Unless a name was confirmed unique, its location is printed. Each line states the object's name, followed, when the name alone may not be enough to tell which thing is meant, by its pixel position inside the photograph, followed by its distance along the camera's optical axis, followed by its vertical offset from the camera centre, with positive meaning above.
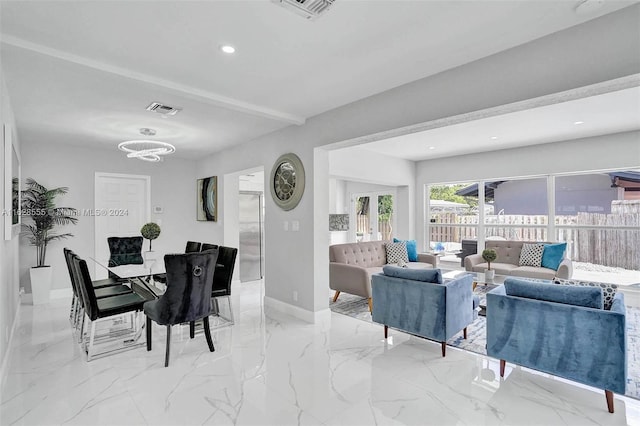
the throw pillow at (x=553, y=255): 5.37 -0.66
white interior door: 5.71 +0.19
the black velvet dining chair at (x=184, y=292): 2.82 -0.65
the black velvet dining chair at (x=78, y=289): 3.32 -0.78
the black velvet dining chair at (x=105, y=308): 2.83 -0.80
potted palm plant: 4.88 -0.11
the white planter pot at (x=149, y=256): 4.15 -0.48
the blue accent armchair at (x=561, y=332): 2.13 -0.82
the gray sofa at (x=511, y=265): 5.12 -0.86
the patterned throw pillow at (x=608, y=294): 2.40 -0.59
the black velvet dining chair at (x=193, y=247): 4.53 -0.41
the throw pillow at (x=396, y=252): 5.89 -0.64
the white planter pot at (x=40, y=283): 4.85 -0.96
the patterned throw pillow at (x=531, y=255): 5.61 -0.68
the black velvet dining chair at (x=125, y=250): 4.33 -0.48
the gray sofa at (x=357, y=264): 4.57 -0.77
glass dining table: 3.42 -0.58
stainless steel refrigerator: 6.39 -0.38
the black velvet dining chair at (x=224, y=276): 3.80 -0.69
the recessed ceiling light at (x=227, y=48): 2.37 +1.21
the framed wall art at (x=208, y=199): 6.20 +0.34
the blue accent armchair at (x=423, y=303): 2.98 -0.83
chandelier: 4.05 +0.85
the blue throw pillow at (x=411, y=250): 6.18 -0.64
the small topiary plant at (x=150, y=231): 3.94 -0.16
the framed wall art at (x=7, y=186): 2.67 +0.28
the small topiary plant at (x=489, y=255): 5.34 -0.64
